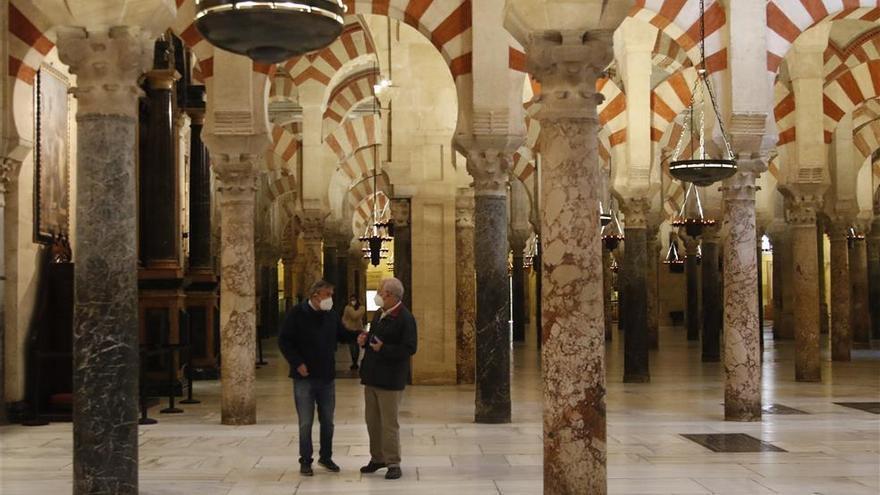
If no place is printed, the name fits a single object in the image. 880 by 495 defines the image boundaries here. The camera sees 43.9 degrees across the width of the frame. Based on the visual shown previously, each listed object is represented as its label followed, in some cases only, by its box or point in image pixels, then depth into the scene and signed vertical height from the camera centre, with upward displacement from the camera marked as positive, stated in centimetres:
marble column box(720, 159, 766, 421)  755 -29
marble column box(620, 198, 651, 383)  1075 -12
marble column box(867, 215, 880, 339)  1925 +3
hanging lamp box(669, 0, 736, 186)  758 +81
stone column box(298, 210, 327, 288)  1395 +52
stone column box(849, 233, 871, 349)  1698 -33
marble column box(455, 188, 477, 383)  1027 -7
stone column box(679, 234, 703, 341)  1839 -27
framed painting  820 +98
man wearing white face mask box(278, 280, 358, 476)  530 -36
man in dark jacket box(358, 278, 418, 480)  518 -41
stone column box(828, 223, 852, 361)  1336 -39
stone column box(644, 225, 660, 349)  1638 -21
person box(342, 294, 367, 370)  1170 -36
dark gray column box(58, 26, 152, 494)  427 +6
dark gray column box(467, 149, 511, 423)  741 -8
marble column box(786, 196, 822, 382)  1052 -10
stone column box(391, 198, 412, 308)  1050 +38
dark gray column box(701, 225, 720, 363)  1367 -44
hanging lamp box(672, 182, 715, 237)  1291 +66
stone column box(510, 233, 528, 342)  1842 -11
